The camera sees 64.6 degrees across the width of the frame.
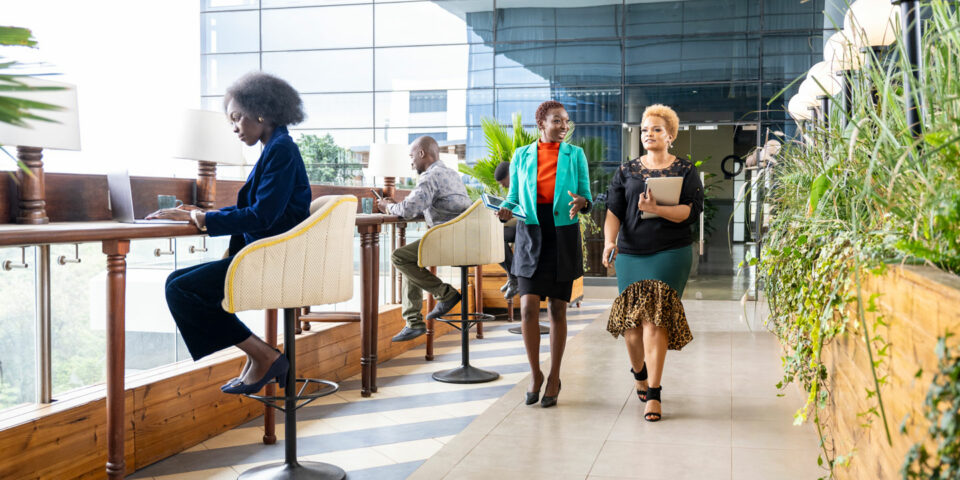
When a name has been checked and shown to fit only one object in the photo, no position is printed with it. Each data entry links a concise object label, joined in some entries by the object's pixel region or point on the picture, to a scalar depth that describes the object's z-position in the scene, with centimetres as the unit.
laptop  309
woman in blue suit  257
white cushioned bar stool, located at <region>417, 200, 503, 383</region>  445
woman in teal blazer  371
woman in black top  353
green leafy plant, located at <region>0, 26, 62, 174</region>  70
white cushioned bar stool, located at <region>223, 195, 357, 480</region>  253
